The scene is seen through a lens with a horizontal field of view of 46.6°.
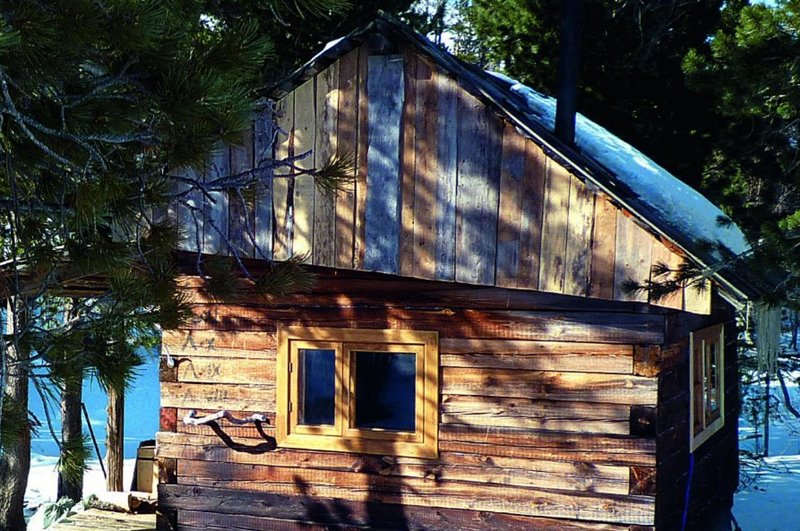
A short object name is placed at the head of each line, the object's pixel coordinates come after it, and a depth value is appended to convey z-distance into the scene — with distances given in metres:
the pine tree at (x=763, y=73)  6.40
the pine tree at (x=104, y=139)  3.28
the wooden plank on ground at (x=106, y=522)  10.22
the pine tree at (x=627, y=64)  14.80
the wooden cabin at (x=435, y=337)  6.98
